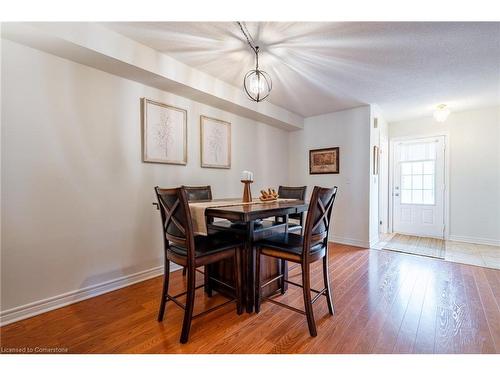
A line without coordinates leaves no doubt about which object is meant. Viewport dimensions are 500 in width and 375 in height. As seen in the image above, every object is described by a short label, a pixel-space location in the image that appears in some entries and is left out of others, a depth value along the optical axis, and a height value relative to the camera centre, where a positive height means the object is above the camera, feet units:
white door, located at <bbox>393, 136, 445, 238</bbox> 14.69 -0.18
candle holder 7.58 -0.30
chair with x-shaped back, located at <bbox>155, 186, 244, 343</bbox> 5.07 -1.52
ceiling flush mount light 12.20 +3.69
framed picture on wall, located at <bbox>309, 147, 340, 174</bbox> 13.84 +1.40
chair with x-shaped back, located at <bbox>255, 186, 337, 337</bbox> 5.33 -1.51
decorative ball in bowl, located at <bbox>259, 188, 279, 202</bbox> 8.06 -0.42
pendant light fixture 7.16 +3.15
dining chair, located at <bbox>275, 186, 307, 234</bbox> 9.56 -0.43
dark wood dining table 5.37 -1.36
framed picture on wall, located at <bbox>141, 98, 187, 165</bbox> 8.50 +1.90
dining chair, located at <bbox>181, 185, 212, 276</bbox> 8.80 -0.37
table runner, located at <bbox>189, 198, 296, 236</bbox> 5.85 -0.87
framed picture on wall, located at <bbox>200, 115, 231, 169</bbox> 10.46 +1.87
